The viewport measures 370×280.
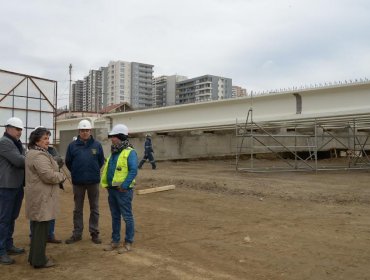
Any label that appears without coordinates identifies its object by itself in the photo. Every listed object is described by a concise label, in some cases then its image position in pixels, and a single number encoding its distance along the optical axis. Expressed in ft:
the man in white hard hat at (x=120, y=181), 19.10
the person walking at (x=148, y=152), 65.31
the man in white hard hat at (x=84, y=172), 20.95
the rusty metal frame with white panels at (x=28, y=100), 53.21
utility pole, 157.66
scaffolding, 61.72
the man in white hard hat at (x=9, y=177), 18.12
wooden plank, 40.58
